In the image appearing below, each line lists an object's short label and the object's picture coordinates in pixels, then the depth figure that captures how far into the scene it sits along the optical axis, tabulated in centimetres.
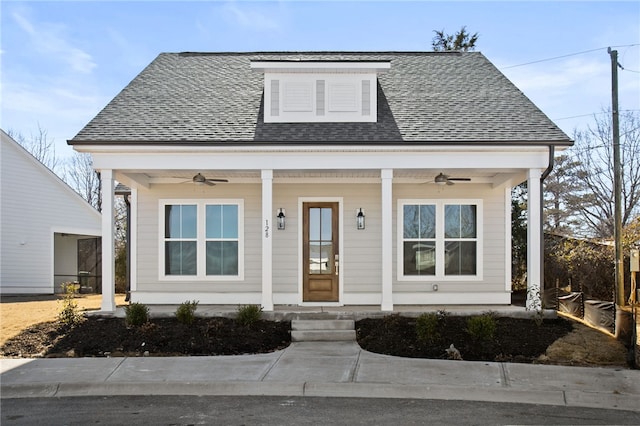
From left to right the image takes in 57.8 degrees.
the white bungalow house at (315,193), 1162
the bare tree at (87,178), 3784
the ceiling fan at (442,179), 1199
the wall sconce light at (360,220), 1276
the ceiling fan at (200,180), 1209
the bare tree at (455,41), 2678
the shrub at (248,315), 1048
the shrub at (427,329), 953
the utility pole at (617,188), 1352
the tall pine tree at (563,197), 2897
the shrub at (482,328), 944
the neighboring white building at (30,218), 1914
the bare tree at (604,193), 2538
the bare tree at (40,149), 3696
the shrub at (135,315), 1023
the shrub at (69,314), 1060
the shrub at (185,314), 1045
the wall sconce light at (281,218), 1283
